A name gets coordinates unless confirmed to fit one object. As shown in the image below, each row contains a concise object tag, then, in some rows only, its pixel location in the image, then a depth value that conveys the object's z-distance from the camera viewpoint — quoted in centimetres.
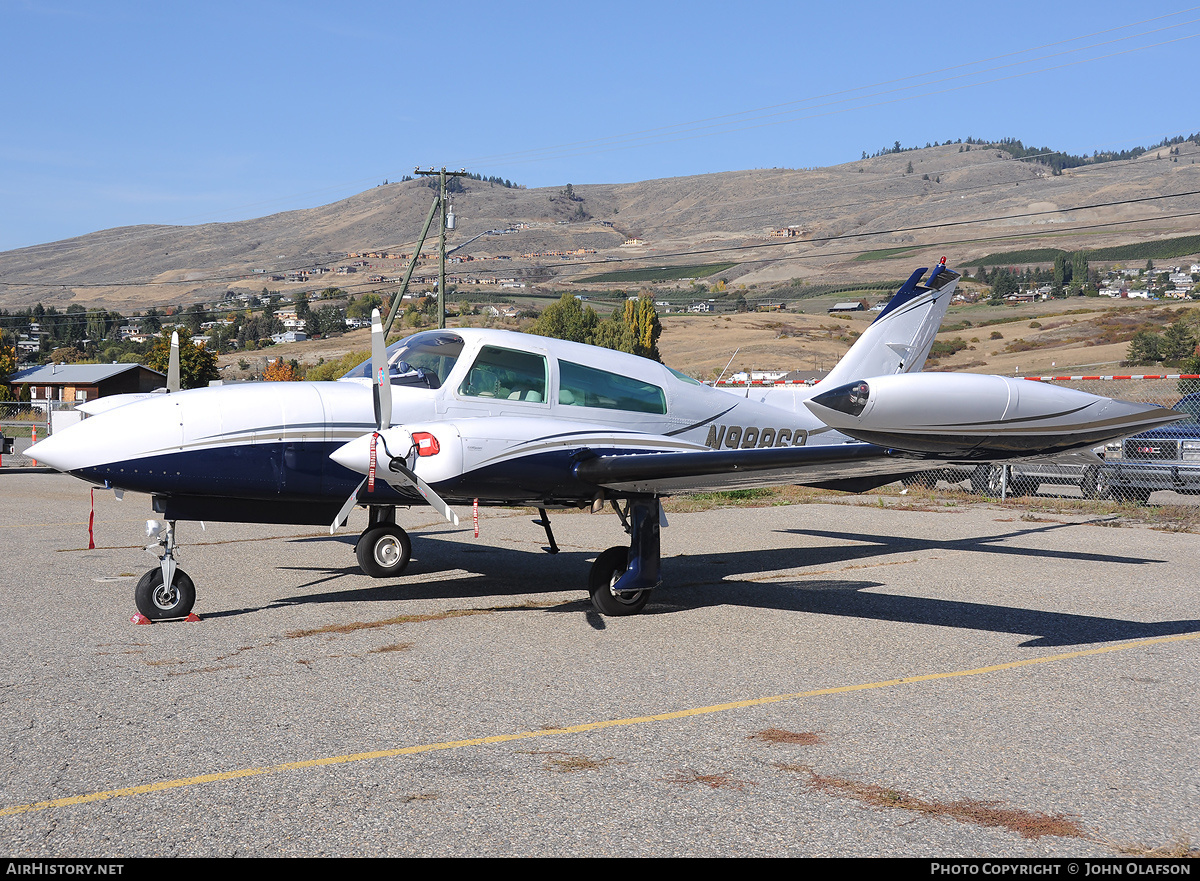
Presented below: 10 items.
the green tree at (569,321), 7488
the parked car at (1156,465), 1888
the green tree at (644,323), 8469
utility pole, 3668
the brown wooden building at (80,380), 6762
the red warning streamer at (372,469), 854
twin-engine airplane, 866
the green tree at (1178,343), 6025
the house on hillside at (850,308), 12812
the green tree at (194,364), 6513
